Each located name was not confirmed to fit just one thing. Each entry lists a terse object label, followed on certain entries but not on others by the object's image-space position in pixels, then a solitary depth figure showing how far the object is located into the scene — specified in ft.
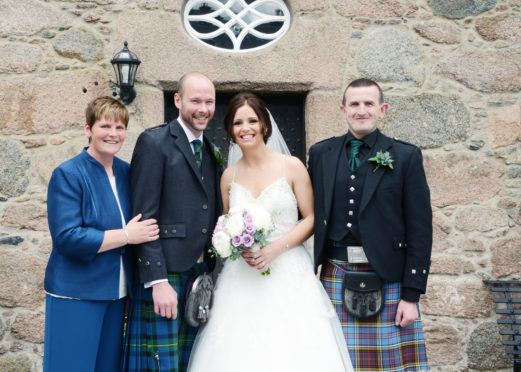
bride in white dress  7.95
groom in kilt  8.11
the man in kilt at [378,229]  8.16
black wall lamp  12.05
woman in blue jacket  7.67
